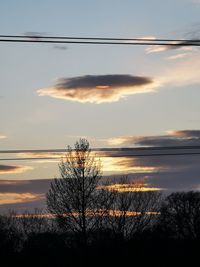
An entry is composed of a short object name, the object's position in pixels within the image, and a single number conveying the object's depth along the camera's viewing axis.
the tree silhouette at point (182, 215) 85.19
